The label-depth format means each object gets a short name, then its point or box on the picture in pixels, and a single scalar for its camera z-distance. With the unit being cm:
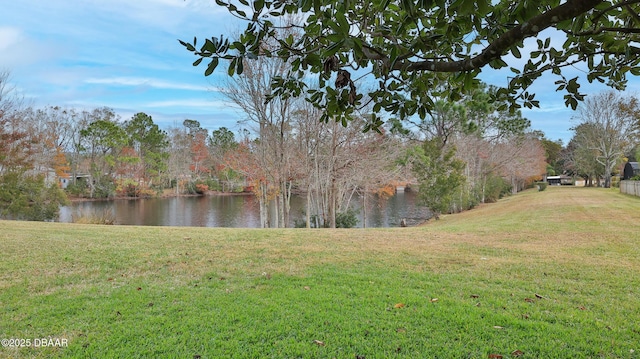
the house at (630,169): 2631
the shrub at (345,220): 1669
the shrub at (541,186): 3491
